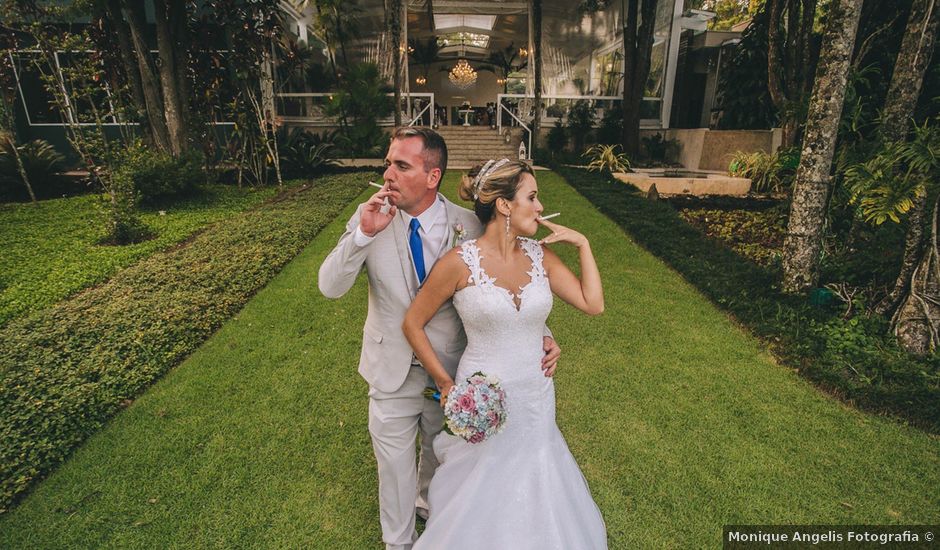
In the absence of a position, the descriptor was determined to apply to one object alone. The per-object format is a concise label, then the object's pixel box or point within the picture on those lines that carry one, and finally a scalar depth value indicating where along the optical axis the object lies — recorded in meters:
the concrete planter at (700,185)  11.91
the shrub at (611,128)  17.33
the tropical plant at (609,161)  14.73
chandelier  25.34
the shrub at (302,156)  14.45
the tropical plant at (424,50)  27.11
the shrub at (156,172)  9.77
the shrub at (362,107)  16.31
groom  2.23
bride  2.13
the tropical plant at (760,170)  11.35
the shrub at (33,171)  11.34
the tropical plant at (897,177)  4.13
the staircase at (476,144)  17.51
